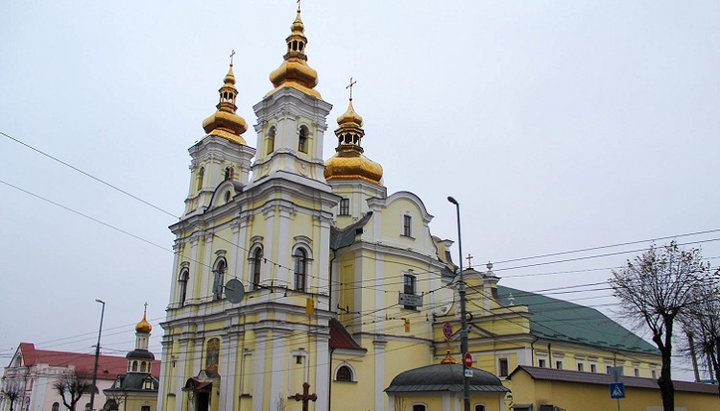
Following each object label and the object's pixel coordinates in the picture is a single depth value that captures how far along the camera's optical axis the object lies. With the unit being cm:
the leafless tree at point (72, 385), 5988
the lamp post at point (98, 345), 3334
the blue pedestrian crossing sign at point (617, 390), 1877
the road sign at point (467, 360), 1847
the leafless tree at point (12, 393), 7212
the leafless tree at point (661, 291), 2548
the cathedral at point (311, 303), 2894
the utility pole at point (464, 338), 1788
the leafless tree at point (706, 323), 2623
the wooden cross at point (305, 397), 2679
